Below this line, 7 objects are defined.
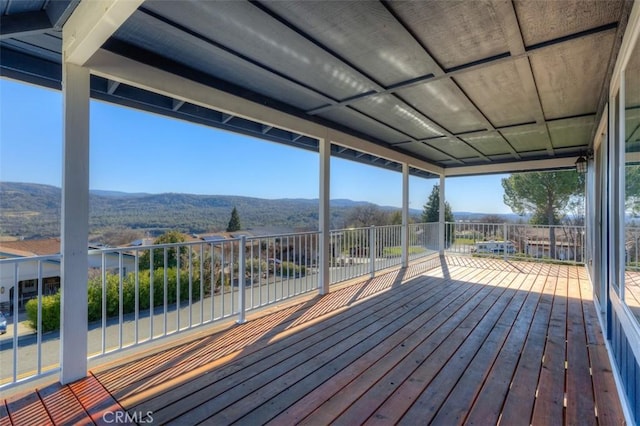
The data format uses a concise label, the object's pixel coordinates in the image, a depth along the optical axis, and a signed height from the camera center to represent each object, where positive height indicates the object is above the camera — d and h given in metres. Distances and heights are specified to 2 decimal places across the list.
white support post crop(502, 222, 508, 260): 7.20 -0.64
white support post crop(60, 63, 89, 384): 2.10 -0.08
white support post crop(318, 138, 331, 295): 4.37 -0.04
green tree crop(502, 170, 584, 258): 12.26 +0.86
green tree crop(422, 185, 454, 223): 22.10 +0.41
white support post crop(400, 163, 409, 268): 6.56 -0.06
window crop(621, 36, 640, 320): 1.63 +0.18
